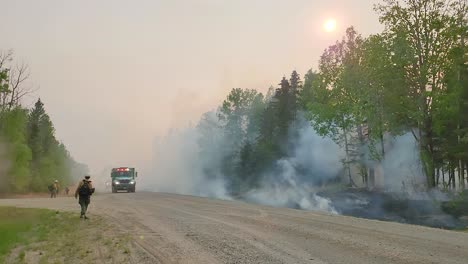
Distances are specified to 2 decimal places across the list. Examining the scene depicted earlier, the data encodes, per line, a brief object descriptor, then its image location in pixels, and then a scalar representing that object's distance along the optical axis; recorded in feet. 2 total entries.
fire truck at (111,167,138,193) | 177.06
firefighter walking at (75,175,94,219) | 69.86
